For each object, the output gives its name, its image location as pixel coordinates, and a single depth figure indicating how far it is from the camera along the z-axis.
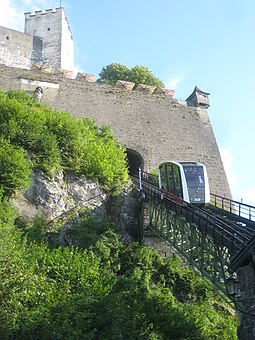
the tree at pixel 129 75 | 43.06
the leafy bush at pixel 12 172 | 19.47
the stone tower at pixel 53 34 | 45.34
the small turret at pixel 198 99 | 34.84
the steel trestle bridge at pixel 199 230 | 13.88
